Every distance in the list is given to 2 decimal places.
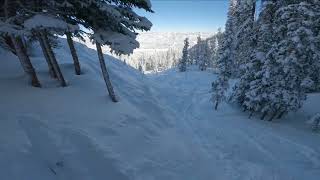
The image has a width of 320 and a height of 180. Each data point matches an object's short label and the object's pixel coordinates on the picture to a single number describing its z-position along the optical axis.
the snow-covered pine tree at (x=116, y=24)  6.99
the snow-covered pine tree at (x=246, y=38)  13.45
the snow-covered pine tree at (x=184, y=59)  45.93
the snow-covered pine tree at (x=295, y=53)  10.65
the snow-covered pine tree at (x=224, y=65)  15.60
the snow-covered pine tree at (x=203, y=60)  49.15
